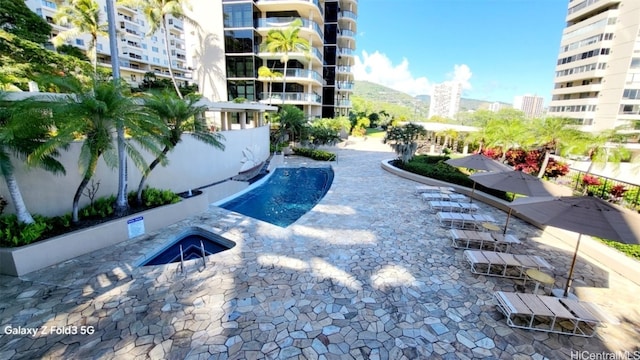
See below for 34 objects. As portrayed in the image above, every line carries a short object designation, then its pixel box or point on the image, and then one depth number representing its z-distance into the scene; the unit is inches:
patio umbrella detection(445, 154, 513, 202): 351.6
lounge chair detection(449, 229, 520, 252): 269.9
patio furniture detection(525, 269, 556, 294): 191.5
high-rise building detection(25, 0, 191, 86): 1456.7
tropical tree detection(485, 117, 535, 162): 506.8
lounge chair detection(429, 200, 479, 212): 367.2
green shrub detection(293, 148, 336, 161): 802.8
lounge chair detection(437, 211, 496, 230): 323.6
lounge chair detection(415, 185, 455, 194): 461.7
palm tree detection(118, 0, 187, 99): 866.2
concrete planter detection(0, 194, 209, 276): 206.1
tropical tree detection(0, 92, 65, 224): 192.4
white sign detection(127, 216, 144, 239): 273.4
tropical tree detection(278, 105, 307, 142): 853.8
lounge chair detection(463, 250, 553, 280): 220.7
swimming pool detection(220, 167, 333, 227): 391.9
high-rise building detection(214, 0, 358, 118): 1067.9
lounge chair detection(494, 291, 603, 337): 161.9
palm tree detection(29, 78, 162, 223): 207.6
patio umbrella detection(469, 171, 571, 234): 262.0
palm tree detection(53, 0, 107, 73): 859.4
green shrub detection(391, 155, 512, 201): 452.5
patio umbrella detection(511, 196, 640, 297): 153.9
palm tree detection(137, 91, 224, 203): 293.1
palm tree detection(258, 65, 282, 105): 1031.0
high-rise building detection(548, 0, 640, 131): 1619.1
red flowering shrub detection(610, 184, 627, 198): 369.7
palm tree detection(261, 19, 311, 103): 976.9
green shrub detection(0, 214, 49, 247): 212.7
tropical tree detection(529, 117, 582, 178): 451.8
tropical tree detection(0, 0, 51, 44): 784.9
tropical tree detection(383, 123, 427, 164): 658.2
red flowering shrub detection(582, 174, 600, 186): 414.6
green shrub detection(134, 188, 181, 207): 314.5
